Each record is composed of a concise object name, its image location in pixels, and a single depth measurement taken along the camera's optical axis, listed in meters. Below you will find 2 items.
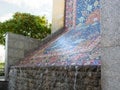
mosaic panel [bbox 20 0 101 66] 6.47
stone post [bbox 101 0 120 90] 3.40
